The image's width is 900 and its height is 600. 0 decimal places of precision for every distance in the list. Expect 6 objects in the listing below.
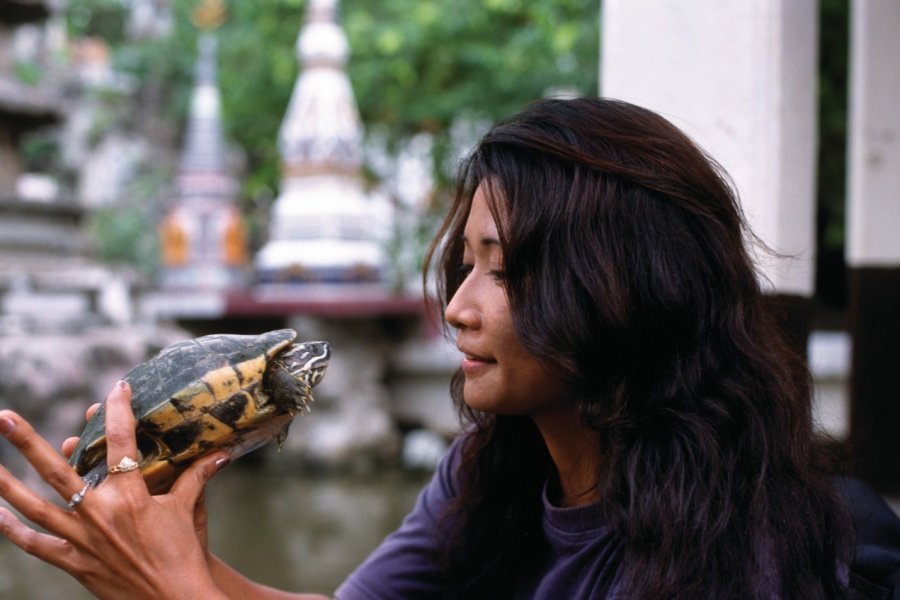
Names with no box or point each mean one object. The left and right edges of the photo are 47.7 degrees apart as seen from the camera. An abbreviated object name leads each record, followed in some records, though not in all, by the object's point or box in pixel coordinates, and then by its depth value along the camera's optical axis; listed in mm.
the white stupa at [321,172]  6781
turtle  1031
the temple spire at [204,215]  7777
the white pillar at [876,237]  2783
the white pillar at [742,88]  1729
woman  975
